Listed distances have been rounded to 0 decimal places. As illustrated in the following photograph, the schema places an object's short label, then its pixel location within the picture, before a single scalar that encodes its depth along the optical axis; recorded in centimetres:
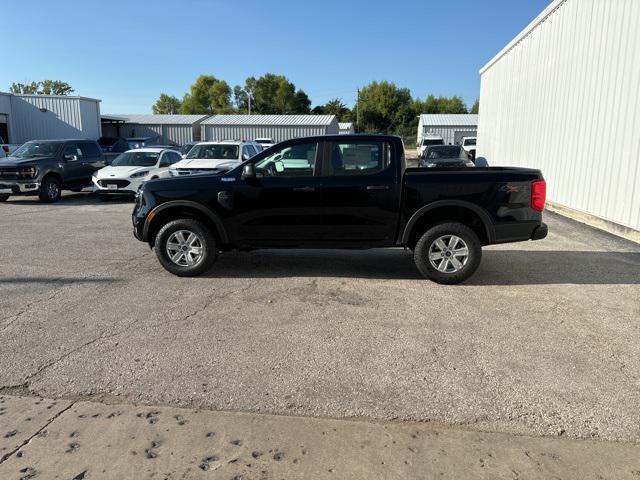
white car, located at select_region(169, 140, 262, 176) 1490
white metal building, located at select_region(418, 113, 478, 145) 5662
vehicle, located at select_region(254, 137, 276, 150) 3904
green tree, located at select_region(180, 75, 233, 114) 9250
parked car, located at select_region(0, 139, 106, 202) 1488
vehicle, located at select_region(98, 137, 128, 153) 2946
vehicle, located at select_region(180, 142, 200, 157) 2270
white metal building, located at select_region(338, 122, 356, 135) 6721
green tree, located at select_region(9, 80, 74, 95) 9819
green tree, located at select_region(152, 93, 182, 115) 10631
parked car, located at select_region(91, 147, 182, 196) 1545
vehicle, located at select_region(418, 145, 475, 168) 2072
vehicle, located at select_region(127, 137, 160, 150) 3127
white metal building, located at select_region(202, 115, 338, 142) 4862
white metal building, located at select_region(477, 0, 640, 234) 957
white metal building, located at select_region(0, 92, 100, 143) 3494
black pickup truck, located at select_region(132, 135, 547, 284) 643
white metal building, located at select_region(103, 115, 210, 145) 4888
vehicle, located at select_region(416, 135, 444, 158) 3854
